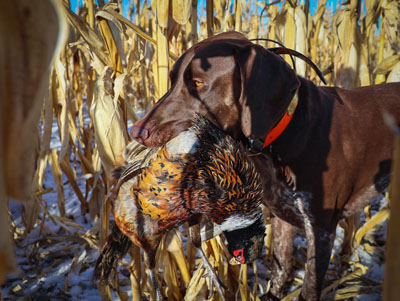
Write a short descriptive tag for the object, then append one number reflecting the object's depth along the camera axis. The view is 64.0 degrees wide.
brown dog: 1.30
